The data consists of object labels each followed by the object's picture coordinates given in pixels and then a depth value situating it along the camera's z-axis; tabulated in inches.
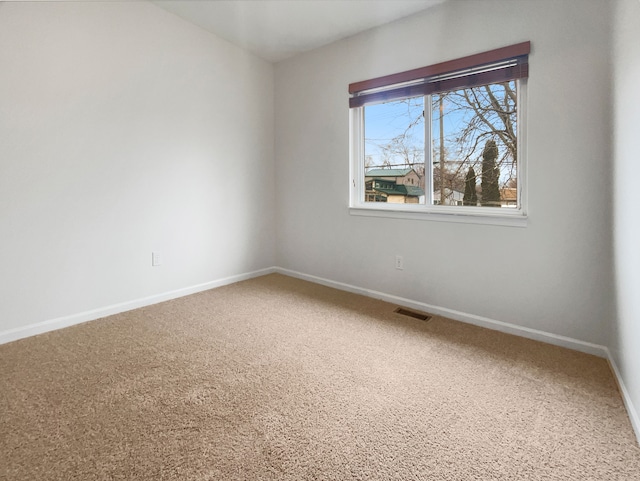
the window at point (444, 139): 96.7
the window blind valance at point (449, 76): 91.6
